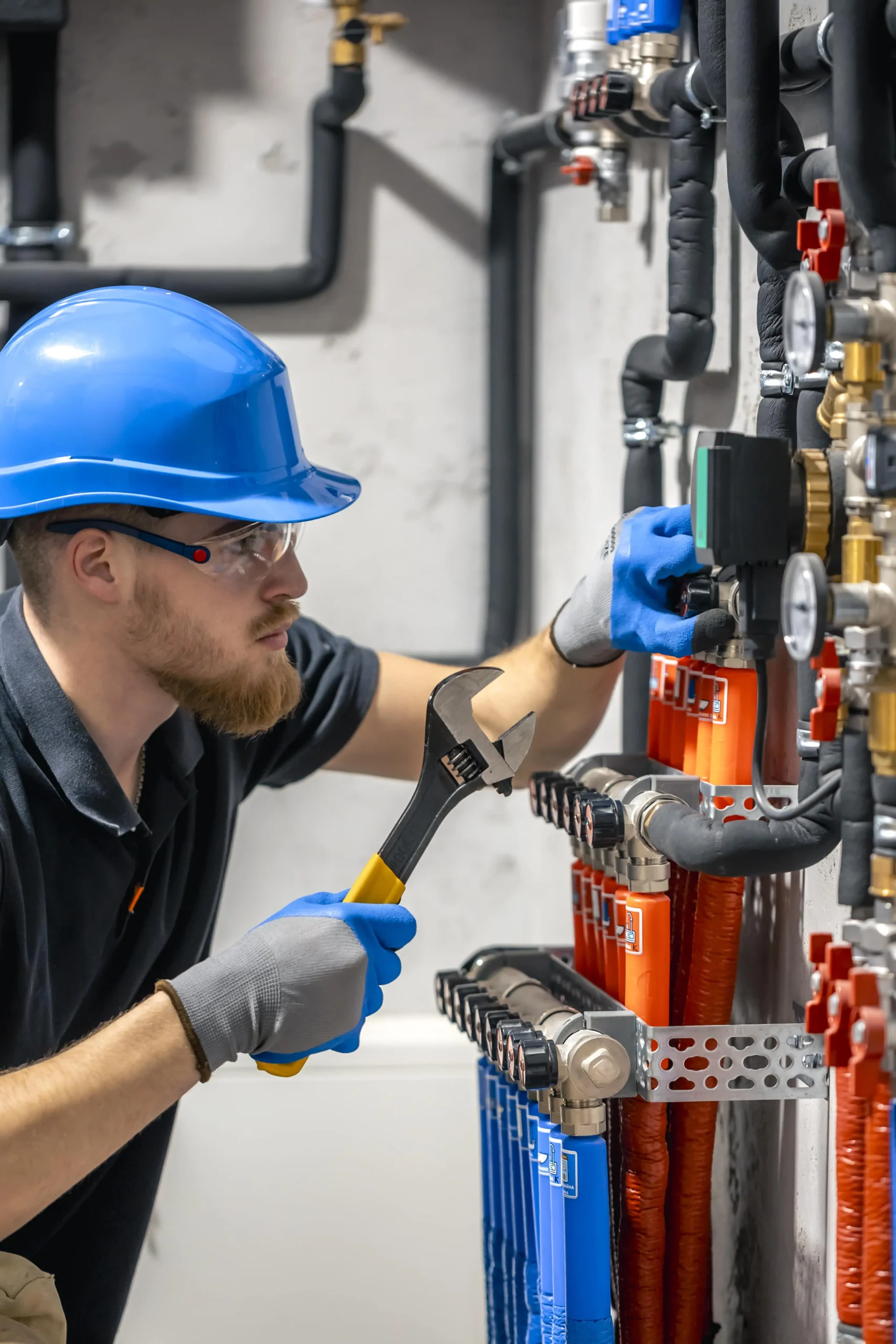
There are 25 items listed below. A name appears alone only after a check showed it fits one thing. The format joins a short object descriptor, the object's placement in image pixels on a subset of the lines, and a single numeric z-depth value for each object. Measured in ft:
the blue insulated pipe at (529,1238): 7.76
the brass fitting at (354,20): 10.29
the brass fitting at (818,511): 7.00
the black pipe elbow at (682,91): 7.85
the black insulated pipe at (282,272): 10.56
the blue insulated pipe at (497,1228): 8.02
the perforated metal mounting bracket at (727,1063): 7.55
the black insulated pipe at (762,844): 7.35
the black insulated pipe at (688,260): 7.99
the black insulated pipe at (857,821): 6.89
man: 7.62
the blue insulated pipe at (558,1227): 7.49
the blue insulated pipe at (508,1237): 7.93
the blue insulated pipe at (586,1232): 7.48
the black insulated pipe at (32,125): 10.64
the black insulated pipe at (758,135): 7.18
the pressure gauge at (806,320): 6.78
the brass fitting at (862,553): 6.82
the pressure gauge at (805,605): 6.76
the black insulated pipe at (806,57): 7.22
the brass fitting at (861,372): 6.77
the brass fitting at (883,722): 6.79
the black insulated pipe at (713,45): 7.46
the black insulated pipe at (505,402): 11.05
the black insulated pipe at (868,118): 6.74
